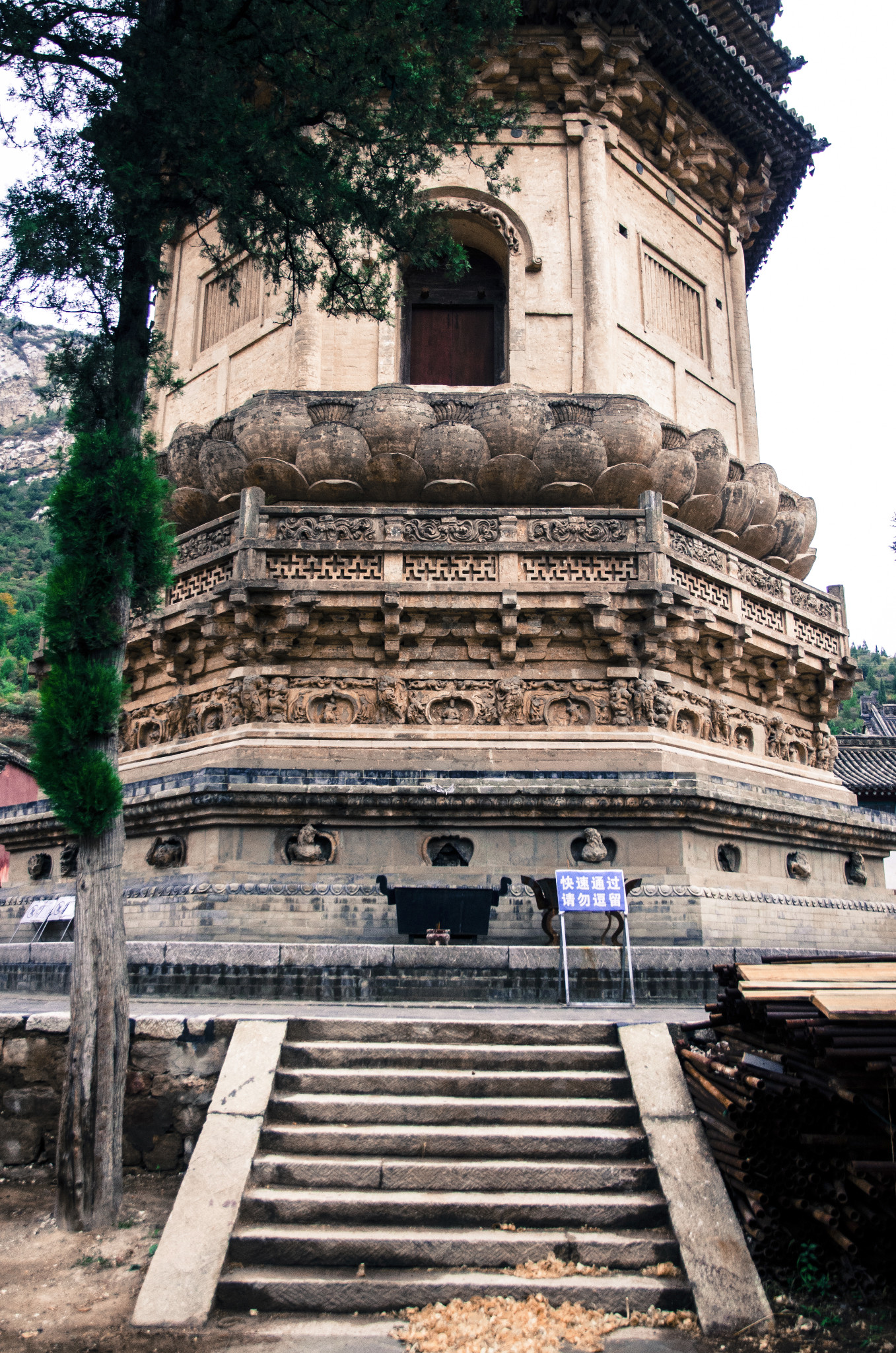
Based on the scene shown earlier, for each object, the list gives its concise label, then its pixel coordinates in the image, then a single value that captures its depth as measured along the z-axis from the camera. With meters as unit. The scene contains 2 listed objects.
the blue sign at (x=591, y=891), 7.99
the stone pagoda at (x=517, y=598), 9.89
